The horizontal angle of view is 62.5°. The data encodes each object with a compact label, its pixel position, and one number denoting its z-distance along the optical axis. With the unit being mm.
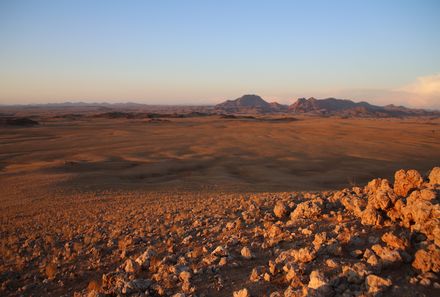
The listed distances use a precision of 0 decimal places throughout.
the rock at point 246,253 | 5801
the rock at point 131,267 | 6242
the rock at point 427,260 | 4395
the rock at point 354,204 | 6590
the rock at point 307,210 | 7157
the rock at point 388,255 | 4570
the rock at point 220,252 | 5976
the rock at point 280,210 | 7825
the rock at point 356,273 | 4363
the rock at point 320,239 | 5487
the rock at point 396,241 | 4836
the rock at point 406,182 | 6602
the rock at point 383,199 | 6066
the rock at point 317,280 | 4293
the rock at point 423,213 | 4906
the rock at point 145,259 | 6312
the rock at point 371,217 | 5856
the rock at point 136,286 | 5501
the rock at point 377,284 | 4102
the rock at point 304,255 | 5020
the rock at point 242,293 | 4664
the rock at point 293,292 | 4281
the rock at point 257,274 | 5048
